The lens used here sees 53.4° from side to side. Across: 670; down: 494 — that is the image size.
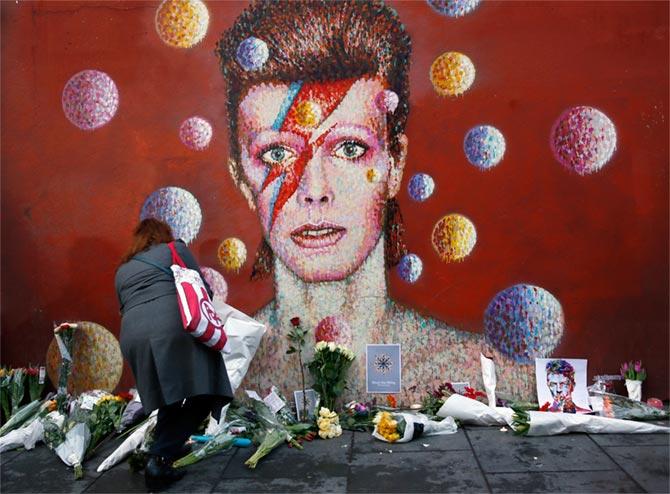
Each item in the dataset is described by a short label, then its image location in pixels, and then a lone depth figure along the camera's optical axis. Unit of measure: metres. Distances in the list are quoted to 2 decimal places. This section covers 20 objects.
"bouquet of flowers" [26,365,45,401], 5.26
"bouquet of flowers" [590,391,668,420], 4.79
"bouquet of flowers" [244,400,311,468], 4.19
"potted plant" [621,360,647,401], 5.05
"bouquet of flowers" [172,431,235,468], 4.09
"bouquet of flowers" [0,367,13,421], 5.12
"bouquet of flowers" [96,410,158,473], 4.14
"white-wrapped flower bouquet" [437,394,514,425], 4.73
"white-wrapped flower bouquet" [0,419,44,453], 4.62
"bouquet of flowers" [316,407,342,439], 4.66
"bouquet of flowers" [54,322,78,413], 4.95
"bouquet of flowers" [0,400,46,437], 4.84
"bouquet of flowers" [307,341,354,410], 5.08
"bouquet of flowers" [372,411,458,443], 4.48
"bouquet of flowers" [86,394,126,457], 4.53
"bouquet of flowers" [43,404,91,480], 4.22
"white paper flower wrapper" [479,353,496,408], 5.08
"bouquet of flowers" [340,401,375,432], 4.83
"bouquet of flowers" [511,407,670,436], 4.49
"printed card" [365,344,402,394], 5.25
